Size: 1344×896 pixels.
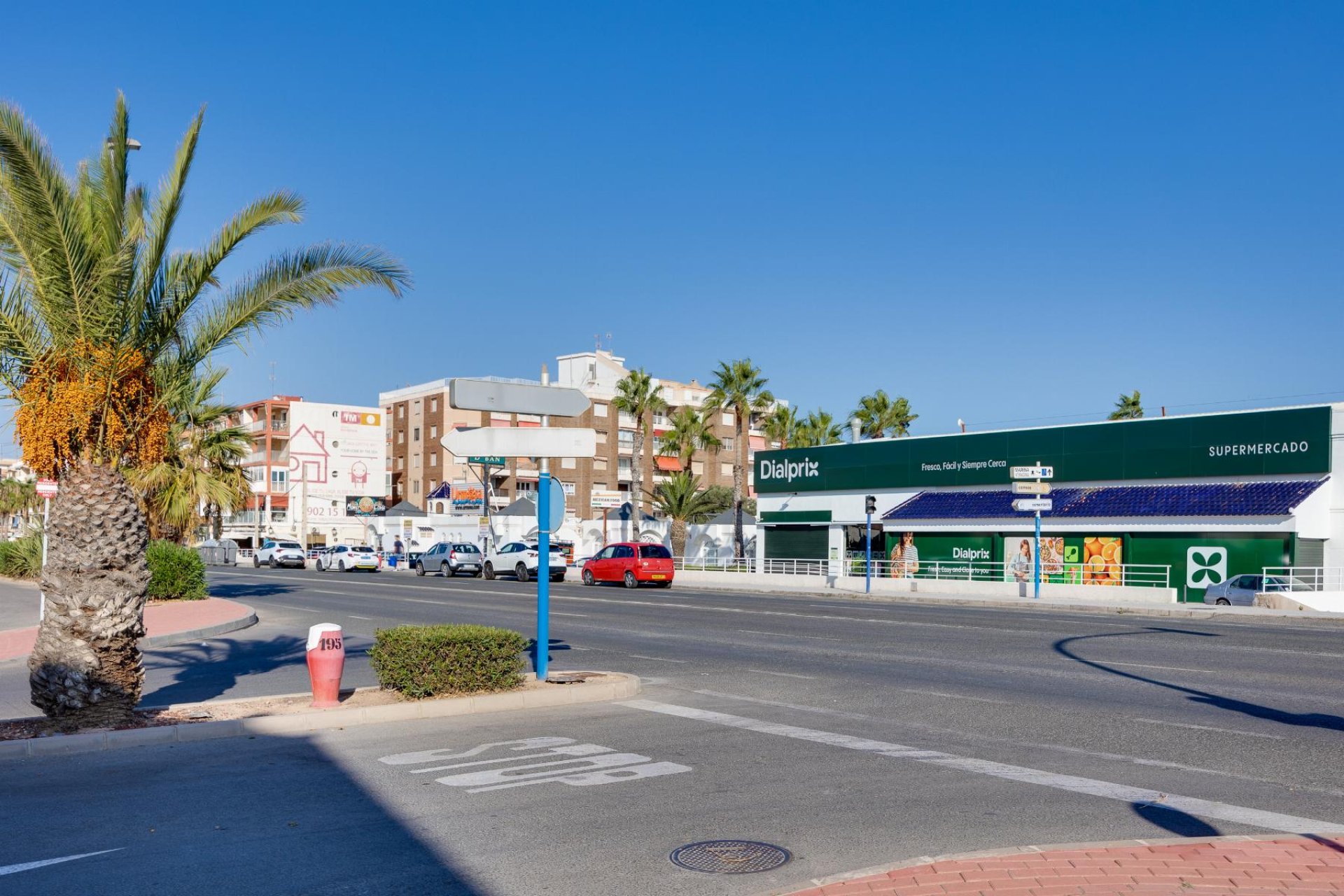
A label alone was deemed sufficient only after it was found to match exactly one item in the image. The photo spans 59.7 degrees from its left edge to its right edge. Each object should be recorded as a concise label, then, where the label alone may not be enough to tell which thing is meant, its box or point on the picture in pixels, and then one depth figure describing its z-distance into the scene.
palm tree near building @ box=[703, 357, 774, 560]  63.94
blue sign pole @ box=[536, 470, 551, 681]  12.38
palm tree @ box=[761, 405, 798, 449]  73.44
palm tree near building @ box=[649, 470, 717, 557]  61.25
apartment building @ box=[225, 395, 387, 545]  101.94
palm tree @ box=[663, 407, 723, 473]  64.50
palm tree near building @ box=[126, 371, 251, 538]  30.70
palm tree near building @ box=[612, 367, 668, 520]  63.47
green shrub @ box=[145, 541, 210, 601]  28.73
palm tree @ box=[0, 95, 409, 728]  9.49
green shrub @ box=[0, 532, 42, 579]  38.62
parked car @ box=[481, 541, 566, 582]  46.97
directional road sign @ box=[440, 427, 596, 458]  12.48
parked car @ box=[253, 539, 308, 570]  65.69
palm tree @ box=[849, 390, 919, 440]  72.00
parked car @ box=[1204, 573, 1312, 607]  32.22
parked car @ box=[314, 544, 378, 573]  57.97
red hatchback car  42.03
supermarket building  35.59
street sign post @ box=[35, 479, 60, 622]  20.66
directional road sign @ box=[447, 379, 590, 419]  11.98
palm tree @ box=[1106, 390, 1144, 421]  68.25
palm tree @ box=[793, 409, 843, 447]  76.75
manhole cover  6.13
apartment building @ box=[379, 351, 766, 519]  92.19
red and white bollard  10.73
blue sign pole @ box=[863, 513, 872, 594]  36.53
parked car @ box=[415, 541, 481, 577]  51.16
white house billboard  102.88
